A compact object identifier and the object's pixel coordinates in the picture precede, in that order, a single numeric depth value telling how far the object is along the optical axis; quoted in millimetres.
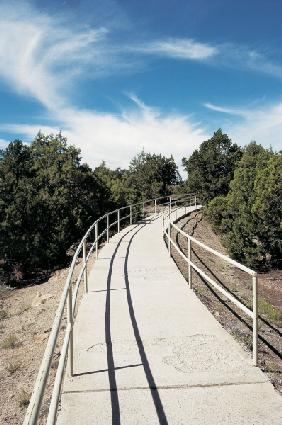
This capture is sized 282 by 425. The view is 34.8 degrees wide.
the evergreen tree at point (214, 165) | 39688
